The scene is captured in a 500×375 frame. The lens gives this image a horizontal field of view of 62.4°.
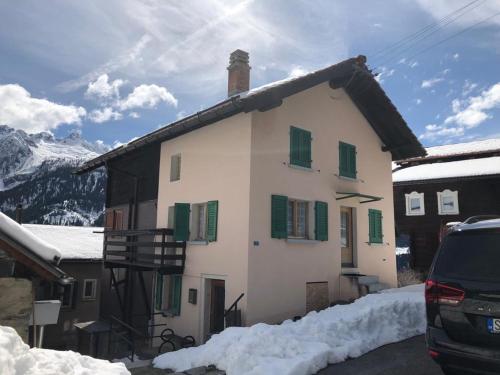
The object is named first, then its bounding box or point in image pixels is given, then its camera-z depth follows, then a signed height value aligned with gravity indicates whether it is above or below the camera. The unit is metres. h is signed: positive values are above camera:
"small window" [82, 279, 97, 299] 19.73 -2.15
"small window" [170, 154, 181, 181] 14.05 +2.65
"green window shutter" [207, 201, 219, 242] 11.54 +0.70
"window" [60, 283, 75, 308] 19.17 -2.52
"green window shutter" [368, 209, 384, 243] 14.32 +0.74
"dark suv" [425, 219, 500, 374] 3.87 -0.51
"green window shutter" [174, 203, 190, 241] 12.35 +0.70
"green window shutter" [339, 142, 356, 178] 13.72 +2.92
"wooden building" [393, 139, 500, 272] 21.92 +3.14
